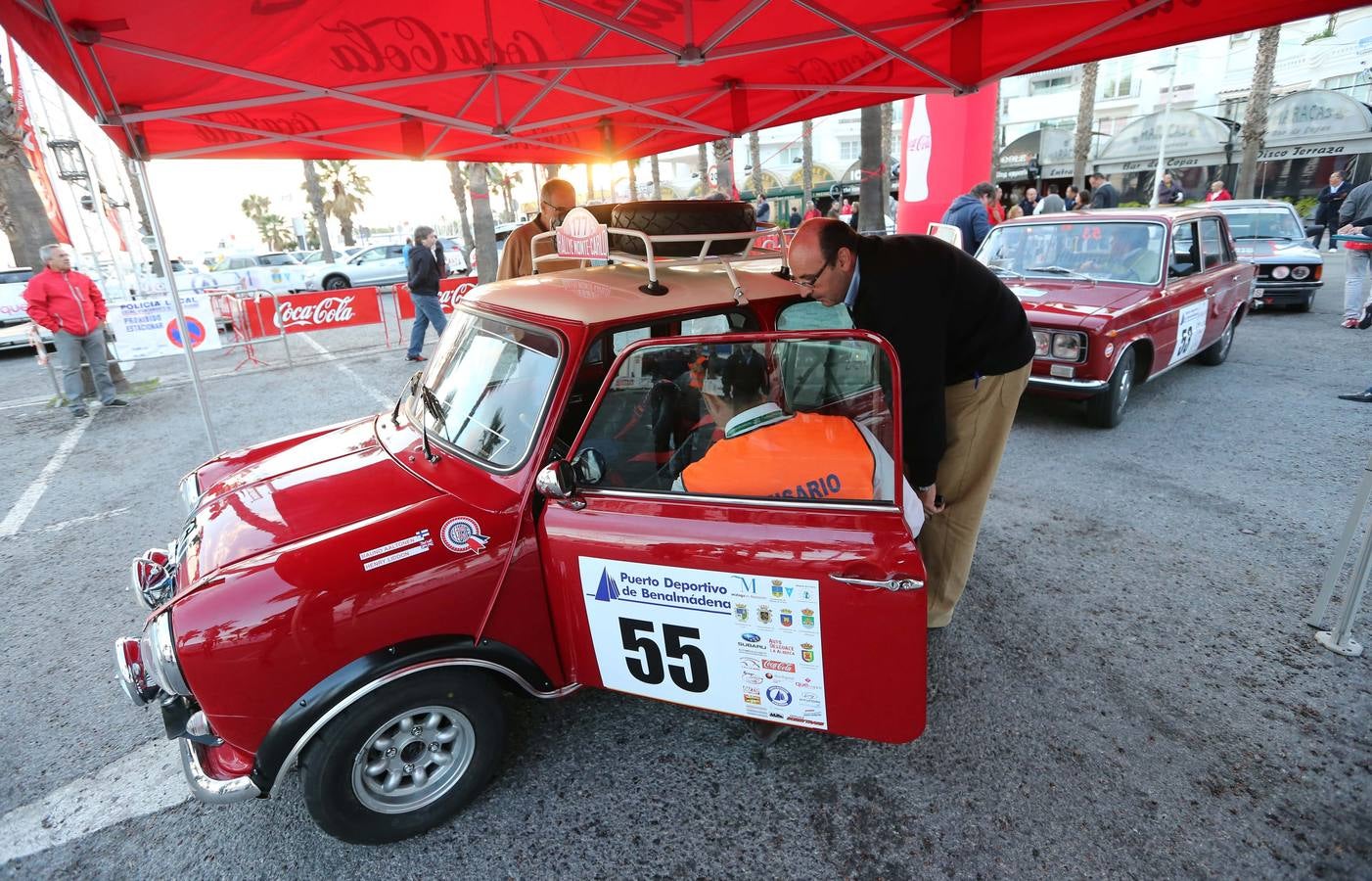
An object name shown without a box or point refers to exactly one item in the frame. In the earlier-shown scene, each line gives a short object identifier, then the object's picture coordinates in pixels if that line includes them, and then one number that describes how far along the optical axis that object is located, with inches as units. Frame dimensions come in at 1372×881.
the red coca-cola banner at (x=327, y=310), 444.1
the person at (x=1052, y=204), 524.7
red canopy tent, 126.7
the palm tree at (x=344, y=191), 1574.8
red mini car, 78.7
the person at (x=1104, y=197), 515.3
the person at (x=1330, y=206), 521.2
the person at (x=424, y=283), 371.2
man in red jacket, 296.5
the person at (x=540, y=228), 202.4
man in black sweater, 98.7
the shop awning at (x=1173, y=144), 942.4
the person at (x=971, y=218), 302.8
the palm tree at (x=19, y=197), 332.5
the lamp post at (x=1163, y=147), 698.0
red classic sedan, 213.2
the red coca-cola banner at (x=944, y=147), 383.9
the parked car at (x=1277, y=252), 382.0
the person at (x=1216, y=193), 601.6
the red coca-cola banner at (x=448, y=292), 472.1
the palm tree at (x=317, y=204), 1042.7
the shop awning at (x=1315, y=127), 847.7
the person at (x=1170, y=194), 623.8
